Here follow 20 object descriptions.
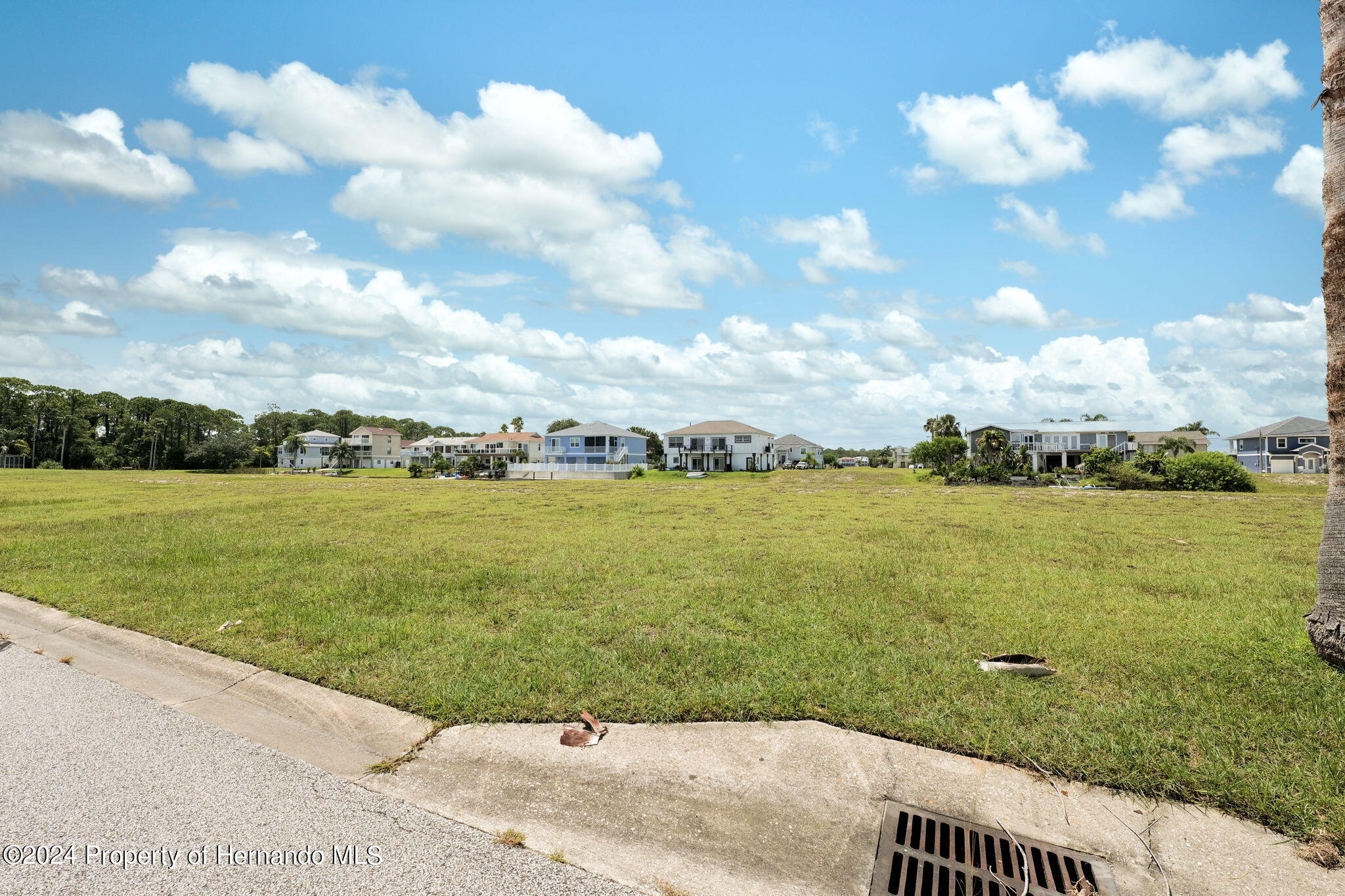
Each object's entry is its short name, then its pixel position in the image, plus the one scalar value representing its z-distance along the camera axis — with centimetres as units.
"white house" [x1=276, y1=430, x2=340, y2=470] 10019
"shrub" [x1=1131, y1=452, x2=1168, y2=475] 3873
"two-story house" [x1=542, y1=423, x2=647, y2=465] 7206
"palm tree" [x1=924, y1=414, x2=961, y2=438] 7425
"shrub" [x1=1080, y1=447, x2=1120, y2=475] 4078
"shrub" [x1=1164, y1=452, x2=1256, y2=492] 3525
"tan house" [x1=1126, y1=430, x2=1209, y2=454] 6856
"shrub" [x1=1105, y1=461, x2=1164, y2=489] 3694
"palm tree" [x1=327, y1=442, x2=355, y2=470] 8450
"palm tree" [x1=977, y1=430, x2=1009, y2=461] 4719
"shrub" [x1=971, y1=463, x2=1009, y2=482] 4322
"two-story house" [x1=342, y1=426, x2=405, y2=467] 10431
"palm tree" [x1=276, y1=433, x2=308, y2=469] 9662
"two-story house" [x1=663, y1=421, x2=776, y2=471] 7688
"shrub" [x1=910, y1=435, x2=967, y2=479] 5250
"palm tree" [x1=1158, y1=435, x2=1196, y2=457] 4631
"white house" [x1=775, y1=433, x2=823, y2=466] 9188
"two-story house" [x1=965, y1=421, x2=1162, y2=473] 6531
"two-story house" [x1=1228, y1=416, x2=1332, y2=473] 5562
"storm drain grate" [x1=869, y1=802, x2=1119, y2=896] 288
